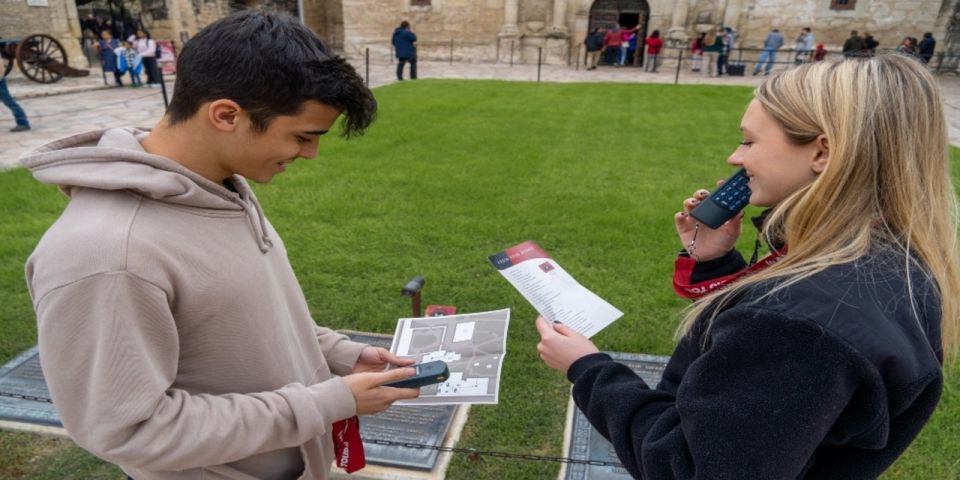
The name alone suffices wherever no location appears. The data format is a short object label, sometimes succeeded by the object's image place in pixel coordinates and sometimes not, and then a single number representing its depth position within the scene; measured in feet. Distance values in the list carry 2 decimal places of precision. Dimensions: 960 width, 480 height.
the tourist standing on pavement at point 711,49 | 60.29
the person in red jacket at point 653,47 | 65.41
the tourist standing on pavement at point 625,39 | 67.92
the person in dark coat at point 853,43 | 57.26
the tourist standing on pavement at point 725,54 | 59.98
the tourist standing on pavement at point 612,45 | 67.41
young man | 3.43
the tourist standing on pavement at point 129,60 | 44.29
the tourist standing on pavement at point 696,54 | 63.16
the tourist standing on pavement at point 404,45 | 50.31
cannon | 42.34
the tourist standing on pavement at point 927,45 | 61.11
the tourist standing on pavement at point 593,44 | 66.59
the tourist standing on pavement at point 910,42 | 59.58
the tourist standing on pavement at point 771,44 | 62.54
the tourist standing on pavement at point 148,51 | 44.70
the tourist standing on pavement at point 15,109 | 27.12
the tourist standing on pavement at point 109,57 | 44.93
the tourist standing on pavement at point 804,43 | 60.44
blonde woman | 3.12
